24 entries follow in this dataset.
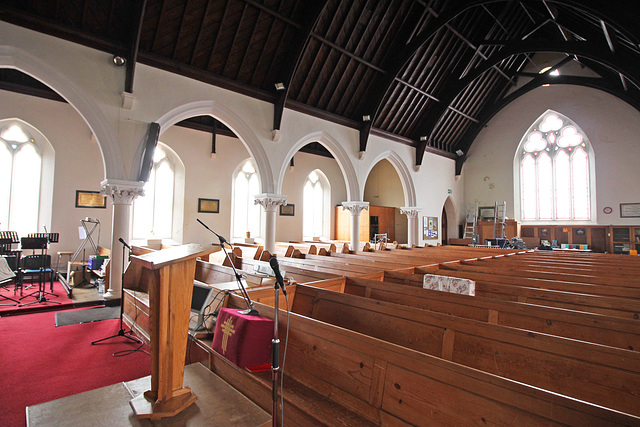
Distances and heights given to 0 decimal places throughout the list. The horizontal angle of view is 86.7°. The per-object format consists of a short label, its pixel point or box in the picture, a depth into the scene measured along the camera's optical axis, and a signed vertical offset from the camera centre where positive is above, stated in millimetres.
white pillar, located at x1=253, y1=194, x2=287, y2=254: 7703 +395
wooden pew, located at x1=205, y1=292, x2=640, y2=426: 1031 -613
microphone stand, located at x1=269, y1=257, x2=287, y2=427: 1322 -540
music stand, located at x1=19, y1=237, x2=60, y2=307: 5213 -397
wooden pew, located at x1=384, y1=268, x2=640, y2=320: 2311 -508
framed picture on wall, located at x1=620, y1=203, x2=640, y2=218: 10484 +736
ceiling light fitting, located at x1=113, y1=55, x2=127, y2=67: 5441 +2648
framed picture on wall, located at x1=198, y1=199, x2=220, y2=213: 9570 +587
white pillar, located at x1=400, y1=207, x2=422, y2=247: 11727 +162
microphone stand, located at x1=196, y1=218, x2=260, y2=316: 1935 -488
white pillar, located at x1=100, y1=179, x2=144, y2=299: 5543 +151
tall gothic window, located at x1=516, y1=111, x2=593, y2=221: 11656 +2196
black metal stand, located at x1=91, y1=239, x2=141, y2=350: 3600 -1241
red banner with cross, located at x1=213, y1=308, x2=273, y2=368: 1782 -612
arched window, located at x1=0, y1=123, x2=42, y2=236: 7309 +938
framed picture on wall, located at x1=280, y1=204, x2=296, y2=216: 11453 +594
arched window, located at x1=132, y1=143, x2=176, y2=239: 9074 +594
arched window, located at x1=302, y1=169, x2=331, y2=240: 12688 +868
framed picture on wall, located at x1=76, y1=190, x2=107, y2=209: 7793 +563
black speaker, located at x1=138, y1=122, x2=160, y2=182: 5766 +1121
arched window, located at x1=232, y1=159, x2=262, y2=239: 10758 +721
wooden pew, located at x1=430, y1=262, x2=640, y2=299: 2791 -468
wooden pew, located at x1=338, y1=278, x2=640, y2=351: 1783 -515
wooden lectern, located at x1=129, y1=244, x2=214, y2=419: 1479 -469
